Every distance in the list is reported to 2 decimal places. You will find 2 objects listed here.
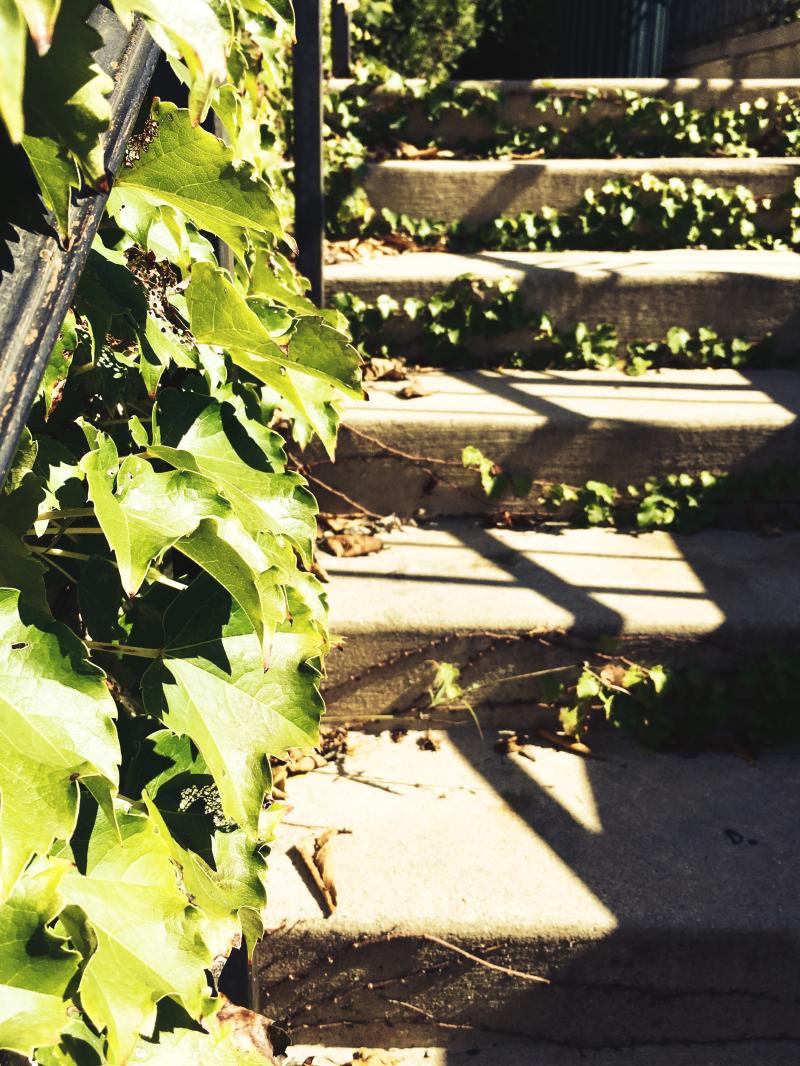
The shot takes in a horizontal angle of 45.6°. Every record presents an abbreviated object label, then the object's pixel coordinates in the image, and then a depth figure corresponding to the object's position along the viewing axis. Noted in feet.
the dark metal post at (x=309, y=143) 6.88
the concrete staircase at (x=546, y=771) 5.07
